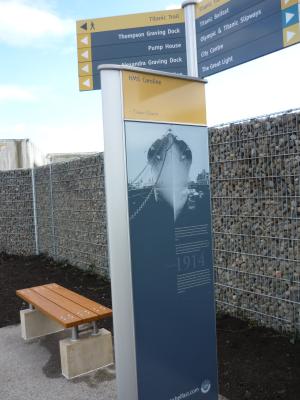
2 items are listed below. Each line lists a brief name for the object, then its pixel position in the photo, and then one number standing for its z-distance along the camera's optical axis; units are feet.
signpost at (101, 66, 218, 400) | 8.31
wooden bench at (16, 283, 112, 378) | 12.67
